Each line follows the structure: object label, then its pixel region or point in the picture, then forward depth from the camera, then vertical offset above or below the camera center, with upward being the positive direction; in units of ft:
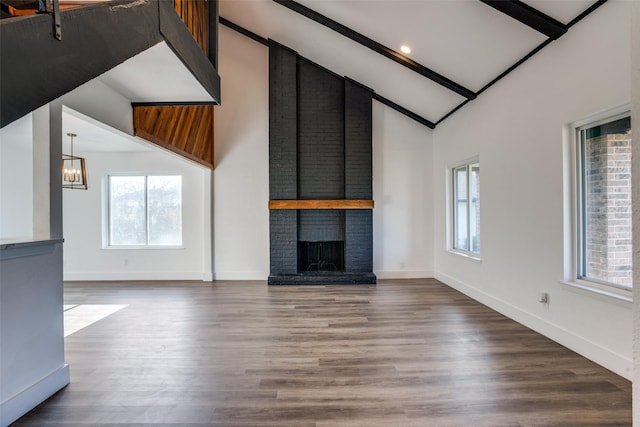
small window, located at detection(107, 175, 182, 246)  20.29 +0.26
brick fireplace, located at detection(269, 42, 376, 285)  18.95 +2.84
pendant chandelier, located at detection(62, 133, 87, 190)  14.43 +1.95
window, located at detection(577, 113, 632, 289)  8.26 +0.18
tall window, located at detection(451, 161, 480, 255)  15.71 +0.18
